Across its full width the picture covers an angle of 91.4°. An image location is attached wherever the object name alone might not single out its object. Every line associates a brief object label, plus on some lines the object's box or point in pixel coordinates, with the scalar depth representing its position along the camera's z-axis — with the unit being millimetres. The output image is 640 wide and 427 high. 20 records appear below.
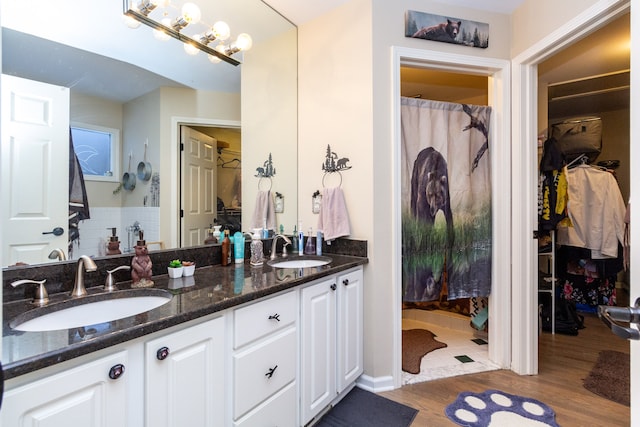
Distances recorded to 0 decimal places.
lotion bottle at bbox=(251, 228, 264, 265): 1900
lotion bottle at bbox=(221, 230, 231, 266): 1813
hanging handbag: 3043
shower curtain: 2195
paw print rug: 1688
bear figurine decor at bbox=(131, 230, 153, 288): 1370
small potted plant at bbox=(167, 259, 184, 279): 1489
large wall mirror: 1207
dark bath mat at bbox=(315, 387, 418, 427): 1695
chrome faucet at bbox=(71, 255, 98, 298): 1158
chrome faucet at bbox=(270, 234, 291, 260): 2178
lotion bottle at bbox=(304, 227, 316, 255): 2252
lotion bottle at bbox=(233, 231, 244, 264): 1867
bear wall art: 2041
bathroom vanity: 766
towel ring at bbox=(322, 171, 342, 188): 2145
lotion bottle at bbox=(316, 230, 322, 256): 2203
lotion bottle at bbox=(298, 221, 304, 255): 2249
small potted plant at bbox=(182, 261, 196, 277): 1528
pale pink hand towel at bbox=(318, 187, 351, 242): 2066
